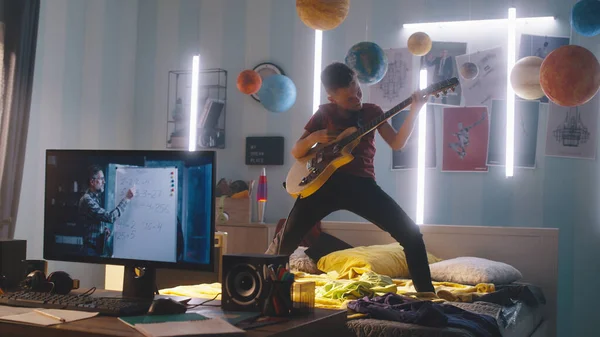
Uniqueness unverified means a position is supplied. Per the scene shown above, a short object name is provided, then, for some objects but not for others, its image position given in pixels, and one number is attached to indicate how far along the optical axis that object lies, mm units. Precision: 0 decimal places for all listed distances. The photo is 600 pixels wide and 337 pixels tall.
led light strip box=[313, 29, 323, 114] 4949
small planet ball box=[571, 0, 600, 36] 3273
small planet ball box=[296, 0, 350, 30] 3266
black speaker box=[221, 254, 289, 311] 1652
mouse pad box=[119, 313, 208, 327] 1421
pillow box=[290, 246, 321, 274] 3852
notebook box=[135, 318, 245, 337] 1275
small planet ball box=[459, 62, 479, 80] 3893
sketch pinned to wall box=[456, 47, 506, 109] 4441
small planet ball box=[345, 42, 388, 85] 3645
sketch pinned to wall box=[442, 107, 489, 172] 4461
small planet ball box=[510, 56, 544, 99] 3611
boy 2988
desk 1330
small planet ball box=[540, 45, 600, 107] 3041
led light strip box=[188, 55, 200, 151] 5309
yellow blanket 2668
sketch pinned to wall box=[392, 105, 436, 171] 4578
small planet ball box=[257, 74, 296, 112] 4473
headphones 1836
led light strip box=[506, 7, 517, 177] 4402
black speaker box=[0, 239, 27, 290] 1976
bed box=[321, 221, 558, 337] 3509
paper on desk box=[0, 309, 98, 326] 1426
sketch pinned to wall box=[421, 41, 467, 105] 4535
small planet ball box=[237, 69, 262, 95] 4441
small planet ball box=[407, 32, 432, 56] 3992
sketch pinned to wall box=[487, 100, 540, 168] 4363
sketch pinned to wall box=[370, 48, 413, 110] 4672
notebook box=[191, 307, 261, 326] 1495
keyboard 1543
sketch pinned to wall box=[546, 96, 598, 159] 4207
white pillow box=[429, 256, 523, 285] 3316
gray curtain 4238
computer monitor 1691
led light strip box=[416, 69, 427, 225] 4590
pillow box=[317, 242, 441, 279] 3557
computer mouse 1511
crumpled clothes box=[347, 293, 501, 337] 2229
